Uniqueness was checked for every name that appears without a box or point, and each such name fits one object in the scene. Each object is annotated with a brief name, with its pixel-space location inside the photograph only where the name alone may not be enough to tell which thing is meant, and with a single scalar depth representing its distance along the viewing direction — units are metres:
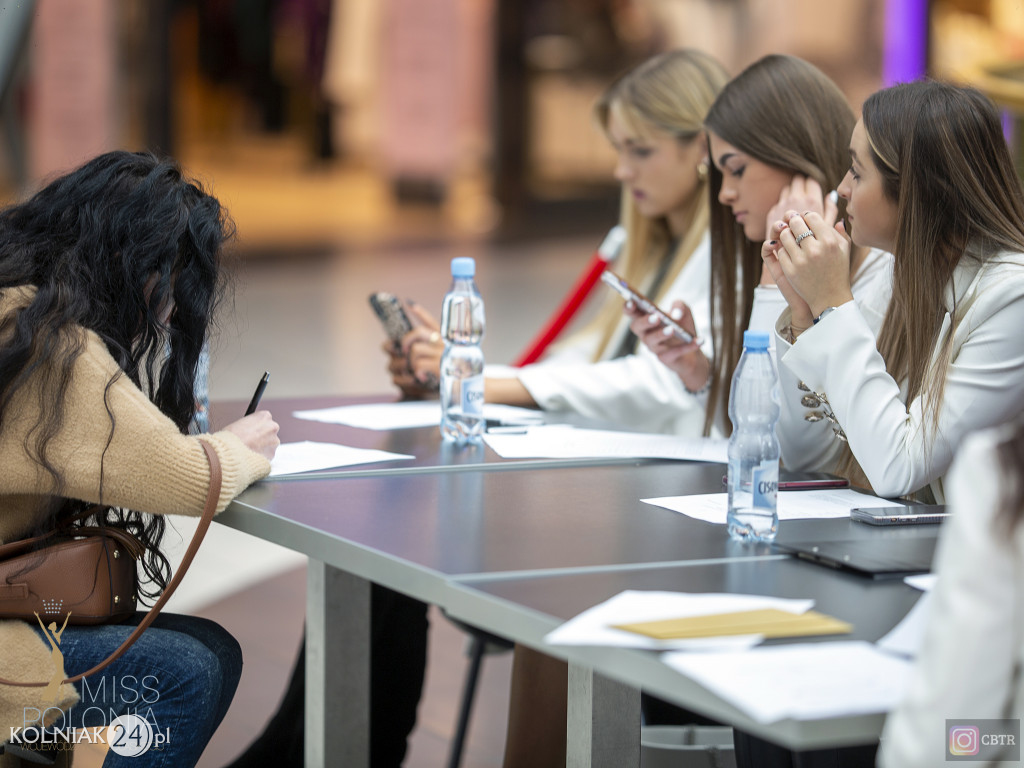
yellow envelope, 5.87
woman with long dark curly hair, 6.25
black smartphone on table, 6.31
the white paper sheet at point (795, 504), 6.34
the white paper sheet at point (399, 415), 7.00
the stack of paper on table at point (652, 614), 5.85
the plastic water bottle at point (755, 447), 6.21
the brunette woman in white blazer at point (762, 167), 6.96
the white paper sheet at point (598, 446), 6.72
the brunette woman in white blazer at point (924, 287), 6.41
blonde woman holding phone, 7.22
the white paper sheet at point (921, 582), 6.03
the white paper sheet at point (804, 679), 5.74
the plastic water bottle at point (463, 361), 6.84
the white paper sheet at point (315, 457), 6.58
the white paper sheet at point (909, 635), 5.87
